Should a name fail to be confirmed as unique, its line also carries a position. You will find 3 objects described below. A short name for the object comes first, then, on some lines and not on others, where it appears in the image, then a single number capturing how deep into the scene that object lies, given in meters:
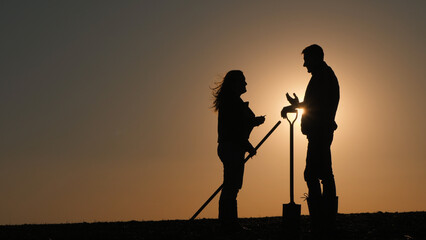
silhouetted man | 8.85
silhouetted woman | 9.74
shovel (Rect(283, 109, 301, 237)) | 9.00
